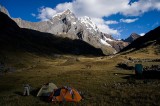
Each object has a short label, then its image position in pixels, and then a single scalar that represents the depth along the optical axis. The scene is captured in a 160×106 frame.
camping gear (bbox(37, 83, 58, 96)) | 19.24
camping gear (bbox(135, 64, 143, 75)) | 30.38
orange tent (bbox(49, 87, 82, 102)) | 16.36
